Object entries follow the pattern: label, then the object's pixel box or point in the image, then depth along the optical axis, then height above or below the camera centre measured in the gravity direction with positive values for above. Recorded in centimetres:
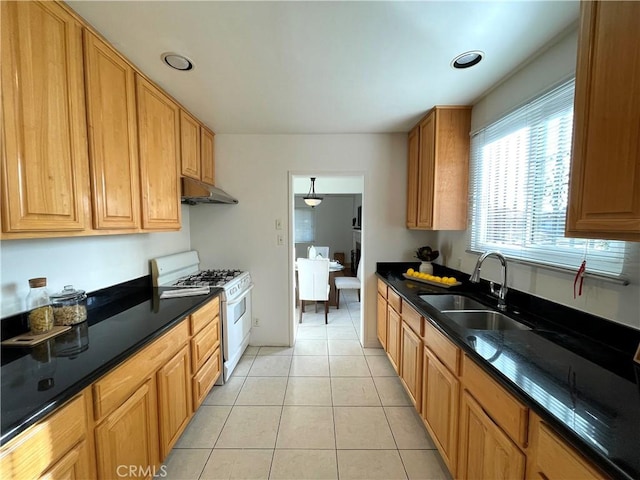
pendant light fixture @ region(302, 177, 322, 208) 514 +57
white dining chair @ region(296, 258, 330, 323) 370 -81
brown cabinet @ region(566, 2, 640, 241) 82 +35
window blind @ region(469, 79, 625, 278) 132 +25
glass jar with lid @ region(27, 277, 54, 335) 119 -41
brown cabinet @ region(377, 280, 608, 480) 77 -80
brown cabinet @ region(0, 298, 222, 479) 76 -79
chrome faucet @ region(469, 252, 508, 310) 163 -34
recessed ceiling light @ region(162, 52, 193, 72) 150 +102
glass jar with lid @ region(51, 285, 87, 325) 129 -42
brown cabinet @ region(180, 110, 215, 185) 223 +74
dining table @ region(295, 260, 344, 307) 446 -106
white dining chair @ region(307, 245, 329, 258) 540 -55
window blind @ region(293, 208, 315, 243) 759 +3
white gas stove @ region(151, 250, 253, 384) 222 -56
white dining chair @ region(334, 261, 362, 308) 400 -91
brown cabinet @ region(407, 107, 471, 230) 220 +53
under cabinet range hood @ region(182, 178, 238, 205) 213 +30
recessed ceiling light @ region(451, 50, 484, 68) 149 +103
